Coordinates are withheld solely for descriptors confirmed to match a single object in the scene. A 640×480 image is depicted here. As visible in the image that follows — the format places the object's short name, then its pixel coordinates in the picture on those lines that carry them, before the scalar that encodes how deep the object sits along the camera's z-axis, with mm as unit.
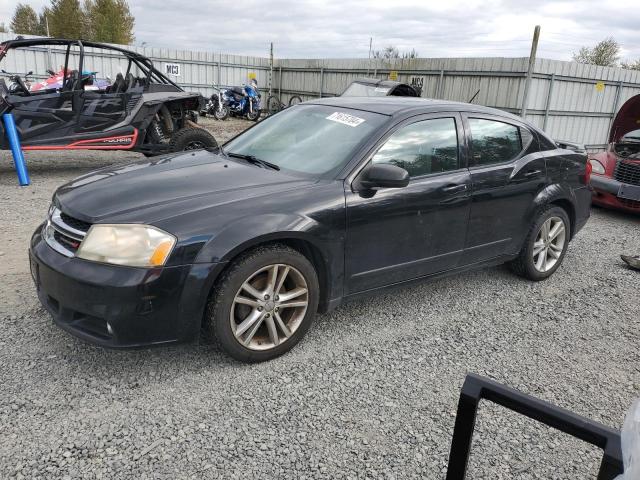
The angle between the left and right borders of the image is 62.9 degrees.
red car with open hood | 7074
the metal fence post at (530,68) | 11403
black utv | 7297
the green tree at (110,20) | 48531
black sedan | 2666
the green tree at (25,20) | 63344
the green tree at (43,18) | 52500
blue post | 6926
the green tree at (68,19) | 50469
